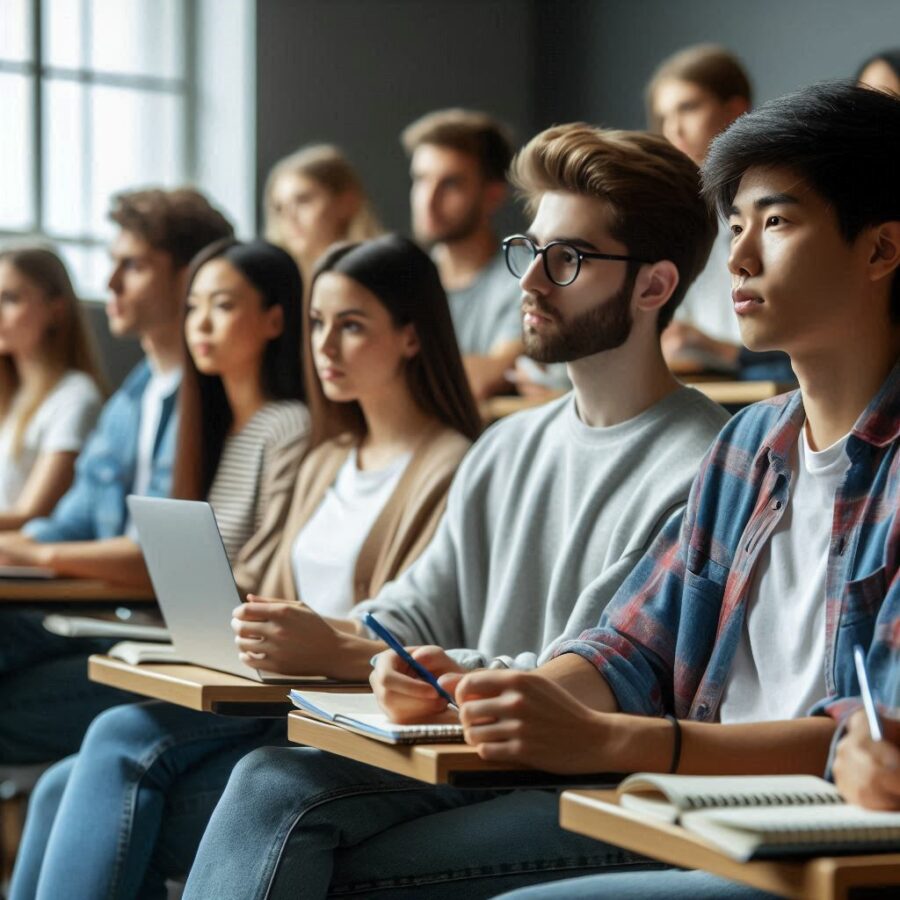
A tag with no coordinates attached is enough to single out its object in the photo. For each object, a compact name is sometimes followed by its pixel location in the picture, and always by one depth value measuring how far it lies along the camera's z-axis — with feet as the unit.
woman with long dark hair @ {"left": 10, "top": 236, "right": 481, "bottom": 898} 12.10
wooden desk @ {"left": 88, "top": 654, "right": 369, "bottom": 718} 10.19
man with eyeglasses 9.29
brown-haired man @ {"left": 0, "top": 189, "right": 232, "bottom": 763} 16.73
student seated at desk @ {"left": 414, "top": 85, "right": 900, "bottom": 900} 7.33
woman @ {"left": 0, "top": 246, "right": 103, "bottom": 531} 22.00
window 32.34
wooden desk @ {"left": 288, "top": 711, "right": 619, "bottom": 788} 7.35
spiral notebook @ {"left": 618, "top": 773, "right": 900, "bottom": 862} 5.63
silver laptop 10.46
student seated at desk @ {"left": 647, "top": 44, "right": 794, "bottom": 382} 20.08
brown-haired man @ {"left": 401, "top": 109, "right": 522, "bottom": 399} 23.79
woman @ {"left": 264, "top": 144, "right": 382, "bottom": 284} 25.53
